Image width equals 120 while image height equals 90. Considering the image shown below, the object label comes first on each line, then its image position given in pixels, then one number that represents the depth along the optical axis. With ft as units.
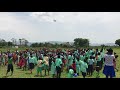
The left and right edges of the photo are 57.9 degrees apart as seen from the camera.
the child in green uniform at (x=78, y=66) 14.69
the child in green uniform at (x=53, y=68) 15.25
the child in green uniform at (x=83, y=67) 14.46
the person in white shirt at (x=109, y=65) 11.44
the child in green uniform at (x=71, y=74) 11.99
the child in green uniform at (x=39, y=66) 16.44
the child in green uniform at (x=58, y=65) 14.83
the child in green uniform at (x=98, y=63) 17.59
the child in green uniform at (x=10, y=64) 16.37
